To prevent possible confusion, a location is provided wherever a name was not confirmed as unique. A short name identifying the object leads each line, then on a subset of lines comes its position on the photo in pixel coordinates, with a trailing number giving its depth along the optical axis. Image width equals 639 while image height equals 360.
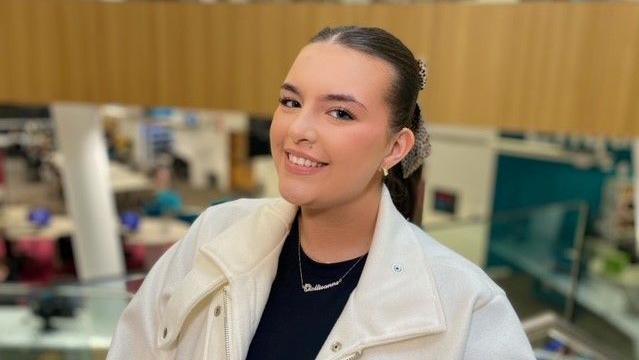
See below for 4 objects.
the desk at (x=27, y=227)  8.69
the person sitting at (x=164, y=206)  8.98
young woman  1.18
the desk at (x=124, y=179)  11.24
